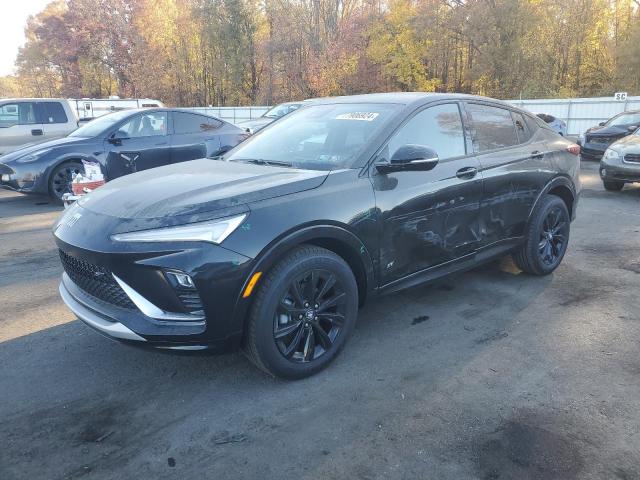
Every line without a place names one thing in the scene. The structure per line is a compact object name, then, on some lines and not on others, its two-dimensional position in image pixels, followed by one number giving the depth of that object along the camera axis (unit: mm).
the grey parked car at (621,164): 9375
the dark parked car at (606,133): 13961
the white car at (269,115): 14227
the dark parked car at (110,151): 8570
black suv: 2754
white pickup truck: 10805
